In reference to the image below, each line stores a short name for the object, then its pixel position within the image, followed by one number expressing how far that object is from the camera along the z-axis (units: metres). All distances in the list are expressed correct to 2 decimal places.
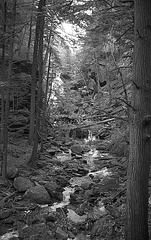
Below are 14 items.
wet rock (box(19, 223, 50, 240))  5.57
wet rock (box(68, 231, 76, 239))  5.62
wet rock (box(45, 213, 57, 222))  6.45
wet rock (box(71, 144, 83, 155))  17.10
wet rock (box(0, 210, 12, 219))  6.41
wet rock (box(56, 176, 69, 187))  9.84
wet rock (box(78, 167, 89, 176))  11.95
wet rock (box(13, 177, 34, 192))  8.32
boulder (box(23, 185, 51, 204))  7.66
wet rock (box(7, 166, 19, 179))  9.30
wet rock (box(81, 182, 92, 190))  9.20
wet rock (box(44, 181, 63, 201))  8.31
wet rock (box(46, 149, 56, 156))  15.36
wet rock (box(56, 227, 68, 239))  5.59
